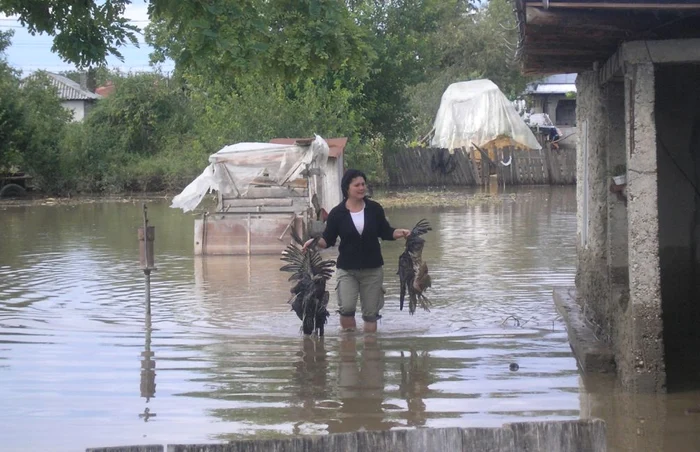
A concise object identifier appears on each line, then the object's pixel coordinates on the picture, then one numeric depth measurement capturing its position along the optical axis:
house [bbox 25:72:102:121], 61.22
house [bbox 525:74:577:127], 61.12
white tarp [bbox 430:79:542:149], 45.19
